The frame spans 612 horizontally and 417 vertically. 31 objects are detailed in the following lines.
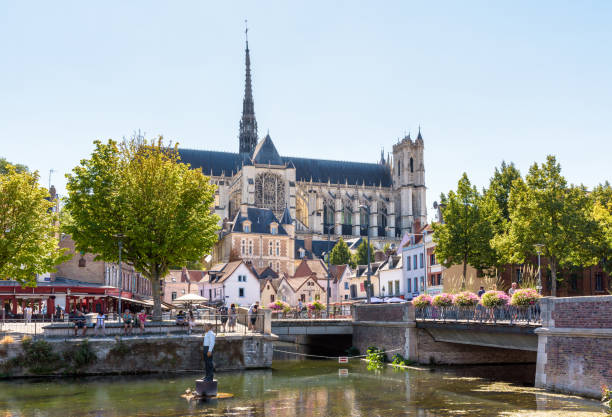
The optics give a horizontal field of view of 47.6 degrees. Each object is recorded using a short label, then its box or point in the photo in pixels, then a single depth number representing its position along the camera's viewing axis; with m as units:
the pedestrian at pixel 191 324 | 35.06
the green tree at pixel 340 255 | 99.25
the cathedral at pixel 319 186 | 131.49
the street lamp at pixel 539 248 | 34.91
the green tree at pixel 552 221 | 39.47
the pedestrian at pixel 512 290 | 29.98
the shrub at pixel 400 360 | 36.66
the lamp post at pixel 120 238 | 37.75
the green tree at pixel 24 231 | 38.09
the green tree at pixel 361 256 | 95.69
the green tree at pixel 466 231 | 46.50
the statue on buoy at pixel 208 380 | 24.75
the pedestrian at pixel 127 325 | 34.16
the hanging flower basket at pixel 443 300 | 34.66
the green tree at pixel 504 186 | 52.34
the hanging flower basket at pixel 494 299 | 29.23
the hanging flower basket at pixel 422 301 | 37.12
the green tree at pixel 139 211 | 38.97
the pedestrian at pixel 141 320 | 34.51
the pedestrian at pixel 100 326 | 33.78
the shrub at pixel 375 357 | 38.31
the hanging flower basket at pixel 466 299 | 32.31
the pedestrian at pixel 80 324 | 33.25
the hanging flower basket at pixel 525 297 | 27.13
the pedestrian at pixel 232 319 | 36.82
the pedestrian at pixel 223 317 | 37.28
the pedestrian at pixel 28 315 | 41.75
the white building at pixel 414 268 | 60.91
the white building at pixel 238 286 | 75.94
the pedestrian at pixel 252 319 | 37.38
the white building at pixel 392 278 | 66.44
